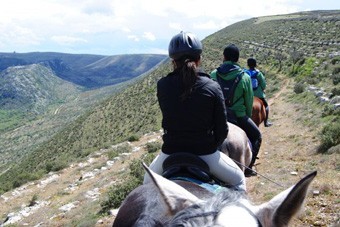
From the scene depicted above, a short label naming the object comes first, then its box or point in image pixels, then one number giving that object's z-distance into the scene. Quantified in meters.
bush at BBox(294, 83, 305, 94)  21.19
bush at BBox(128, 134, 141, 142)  22.95
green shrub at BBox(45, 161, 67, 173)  21.12
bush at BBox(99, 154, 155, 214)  9.72
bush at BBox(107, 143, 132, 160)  18.88
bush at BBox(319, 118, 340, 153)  10.07
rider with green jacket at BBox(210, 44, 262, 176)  6.07
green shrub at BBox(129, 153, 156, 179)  11.10
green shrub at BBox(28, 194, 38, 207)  14.15
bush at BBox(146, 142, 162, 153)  16.68
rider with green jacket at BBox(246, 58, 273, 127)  9.20
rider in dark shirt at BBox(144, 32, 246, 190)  3.41
